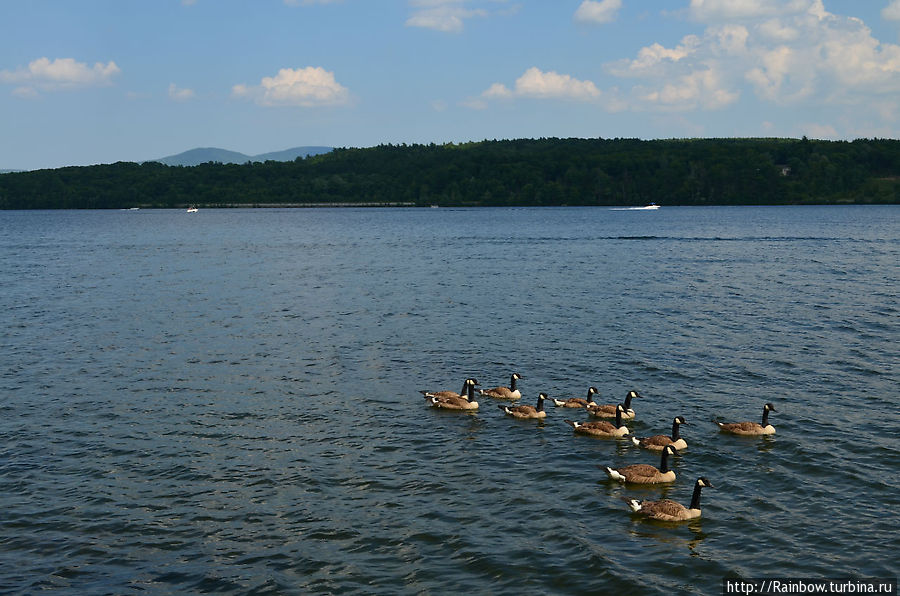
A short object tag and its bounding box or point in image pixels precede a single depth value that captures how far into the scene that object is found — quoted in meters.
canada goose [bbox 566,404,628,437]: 28.11
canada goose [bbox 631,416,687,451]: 26.53
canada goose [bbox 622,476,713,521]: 21.11
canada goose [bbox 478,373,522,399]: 32.65
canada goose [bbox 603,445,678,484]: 23.83
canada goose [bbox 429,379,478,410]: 31.34
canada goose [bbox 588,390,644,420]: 29.92
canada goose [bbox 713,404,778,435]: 27.73
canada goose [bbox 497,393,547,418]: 30.50
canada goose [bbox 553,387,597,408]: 31.27
